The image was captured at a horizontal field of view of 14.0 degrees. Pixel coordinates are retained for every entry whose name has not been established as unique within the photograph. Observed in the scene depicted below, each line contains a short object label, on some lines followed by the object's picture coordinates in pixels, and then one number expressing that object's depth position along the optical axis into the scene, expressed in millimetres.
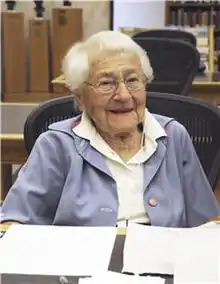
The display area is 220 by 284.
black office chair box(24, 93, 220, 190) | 2156
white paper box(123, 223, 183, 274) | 1532
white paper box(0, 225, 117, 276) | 1531
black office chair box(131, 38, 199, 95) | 3405
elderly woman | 1912
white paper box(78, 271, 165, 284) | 1480
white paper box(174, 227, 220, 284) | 1488
